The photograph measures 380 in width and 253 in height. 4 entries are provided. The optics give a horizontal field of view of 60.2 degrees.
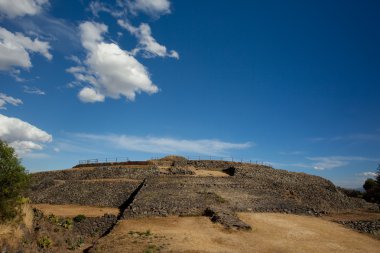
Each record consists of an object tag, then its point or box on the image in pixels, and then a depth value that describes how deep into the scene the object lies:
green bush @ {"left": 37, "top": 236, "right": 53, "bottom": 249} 21.36
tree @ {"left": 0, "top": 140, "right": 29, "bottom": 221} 19.33
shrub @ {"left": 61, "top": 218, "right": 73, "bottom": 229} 28.18
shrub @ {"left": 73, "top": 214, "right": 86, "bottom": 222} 30.77
